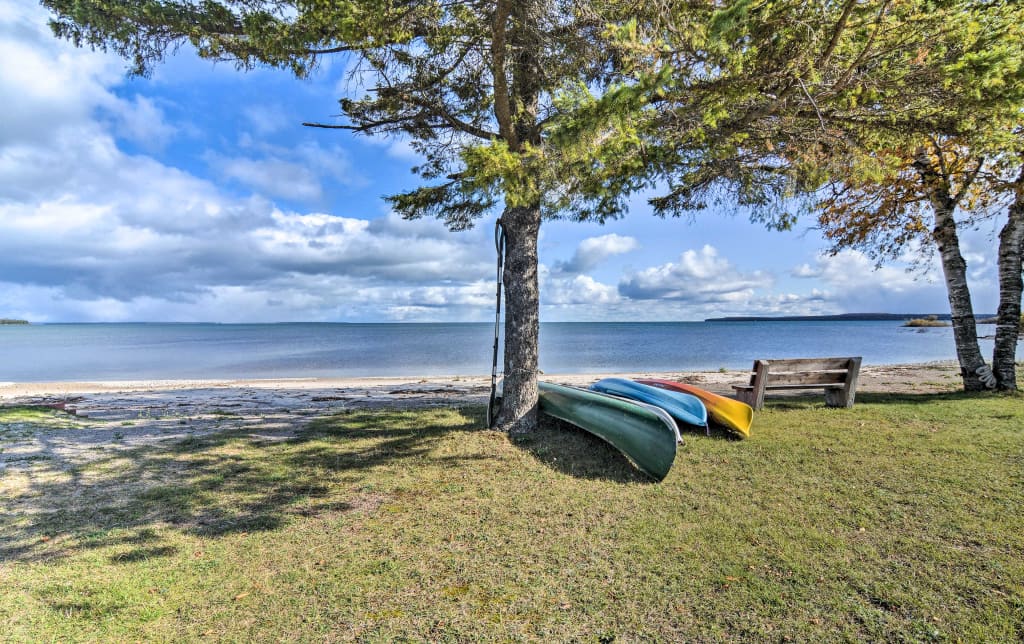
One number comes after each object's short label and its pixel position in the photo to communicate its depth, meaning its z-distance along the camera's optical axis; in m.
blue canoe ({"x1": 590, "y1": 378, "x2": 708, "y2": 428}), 6.75
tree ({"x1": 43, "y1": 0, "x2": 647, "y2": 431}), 5.08
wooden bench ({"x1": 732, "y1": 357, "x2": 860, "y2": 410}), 8.09
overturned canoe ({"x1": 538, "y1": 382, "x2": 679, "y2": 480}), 5.25
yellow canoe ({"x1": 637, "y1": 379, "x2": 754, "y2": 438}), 6.60
